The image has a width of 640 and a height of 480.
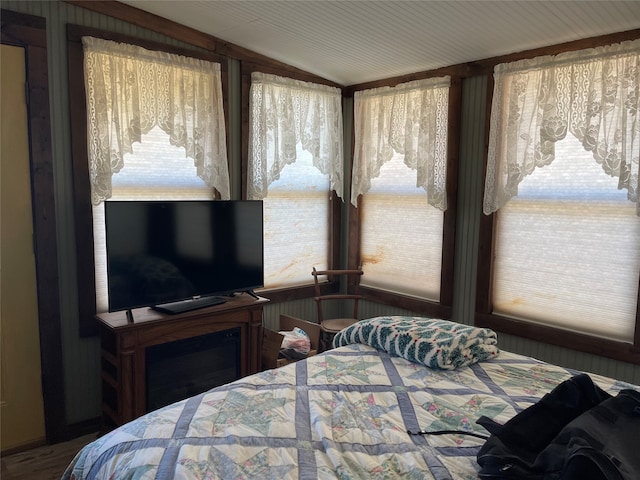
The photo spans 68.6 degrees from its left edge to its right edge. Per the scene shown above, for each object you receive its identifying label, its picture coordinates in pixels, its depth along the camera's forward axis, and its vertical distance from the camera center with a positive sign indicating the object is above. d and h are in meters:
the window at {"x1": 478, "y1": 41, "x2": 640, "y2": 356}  2.64 +0.06
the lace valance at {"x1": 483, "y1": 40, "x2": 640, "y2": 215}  2.59 +0.52
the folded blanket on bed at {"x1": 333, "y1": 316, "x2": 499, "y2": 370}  2.09 -0.66
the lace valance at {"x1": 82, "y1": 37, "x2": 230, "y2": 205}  2.77 +0.57
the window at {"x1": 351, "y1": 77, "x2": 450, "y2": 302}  3.51 +0.13
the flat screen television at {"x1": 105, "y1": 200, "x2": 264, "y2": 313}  2.63 -0.34
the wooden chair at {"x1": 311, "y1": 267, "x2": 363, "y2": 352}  3.60 -0.85
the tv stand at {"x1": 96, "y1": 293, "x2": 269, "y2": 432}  2.60 -0.83
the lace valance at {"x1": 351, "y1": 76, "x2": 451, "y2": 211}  3.48 +0.53
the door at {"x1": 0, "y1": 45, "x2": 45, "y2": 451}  2.55 -0.48
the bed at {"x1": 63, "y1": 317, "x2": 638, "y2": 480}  1.37 -0.76
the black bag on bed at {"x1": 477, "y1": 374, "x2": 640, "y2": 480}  1.16 -0.67
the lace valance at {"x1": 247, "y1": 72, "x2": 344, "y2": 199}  3.55 +0.57
